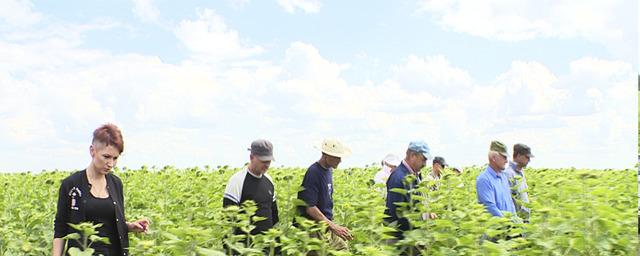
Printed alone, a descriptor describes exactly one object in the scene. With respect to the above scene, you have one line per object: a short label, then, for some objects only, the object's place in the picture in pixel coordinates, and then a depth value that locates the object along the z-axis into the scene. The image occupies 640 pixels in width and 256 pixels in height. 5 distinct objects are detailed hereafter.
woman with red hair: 4.04
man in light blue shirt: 5.91
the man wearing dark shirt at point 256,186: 5.37
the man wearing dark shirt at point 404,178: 5.41
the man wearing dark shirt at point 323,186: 5.77
